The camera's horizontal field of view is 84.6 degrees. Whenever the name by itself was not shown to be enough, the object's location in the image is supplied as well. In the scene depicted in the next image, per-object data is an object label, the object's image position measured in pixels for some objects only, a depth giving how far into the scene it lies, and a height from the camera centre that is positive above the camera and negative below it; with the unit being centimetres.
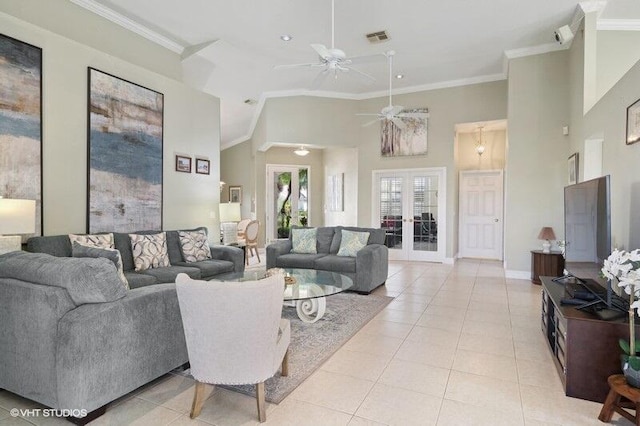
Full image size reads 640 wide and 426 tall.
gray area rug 243 -119
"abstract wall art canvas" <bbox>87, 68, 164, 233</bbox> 424 +70
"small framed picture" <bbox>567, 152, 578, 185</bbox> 499 +65
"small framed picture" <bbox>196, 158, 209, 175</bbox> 577 +72
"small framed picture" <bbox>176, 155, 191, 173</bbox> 540 +71
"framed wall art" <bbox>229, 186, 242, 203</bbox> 1005 +46
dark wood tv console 224 -92
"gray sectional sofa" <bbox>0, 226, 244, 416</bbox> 191 -71
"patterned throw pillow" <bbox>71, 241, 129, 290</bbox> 310 -40
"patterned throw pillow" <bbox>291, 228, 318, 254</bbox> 572 -50
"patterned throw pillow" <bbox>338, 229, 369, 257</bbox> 528 -50
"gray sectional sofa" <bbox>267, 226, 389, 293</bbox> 488 -72
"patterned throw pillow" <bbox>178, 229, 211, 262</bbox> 469 -50
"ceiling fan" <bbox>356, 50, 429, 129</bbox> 561 +158
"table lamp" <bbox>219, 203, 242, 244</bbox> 608 -4
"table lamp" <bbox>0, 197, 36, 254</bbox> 285 -11
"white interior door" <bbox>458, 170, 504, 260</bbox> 833 -8
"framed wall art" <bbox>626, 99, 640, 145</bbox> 293 +76
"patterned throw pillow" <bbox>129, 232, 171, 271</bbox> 410 -50
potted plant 194 -50
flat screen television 252 -20
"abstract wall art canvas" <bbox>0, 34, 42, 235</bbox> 337 +87
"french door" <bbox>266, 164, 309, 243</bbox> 1020 +35
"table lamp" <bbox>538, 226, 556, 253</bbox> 560 -40
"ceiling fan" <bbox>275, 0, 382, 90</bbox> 357 +159
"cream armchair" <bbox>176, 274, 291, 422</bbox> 185 -65
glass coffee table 330 -78
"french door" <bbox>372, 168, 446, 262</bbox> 775 -1
